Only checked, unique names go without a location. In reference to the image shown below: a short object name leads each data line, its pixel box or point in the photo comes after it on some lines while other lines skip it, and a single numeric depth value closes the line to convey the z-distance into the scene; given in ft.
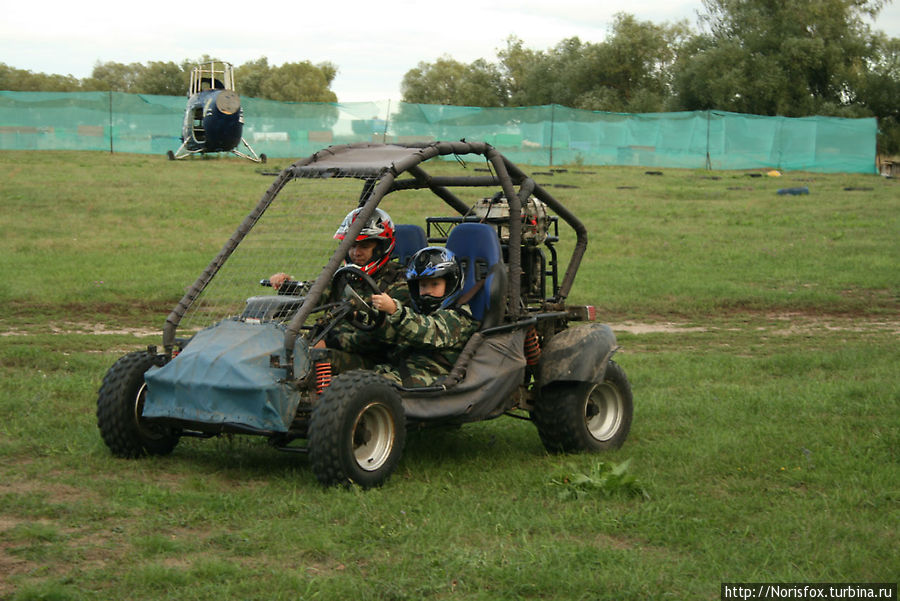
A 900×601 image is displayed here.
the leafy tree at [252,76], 233.96
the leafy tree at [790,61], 179.32
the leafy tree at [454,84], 269.64
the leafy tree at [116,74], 293.45
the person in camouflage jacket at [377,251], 24.21
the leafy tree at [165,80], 216.74
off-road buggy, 20.89
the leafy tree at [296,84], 231.30
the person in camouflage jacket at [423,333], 22.65
